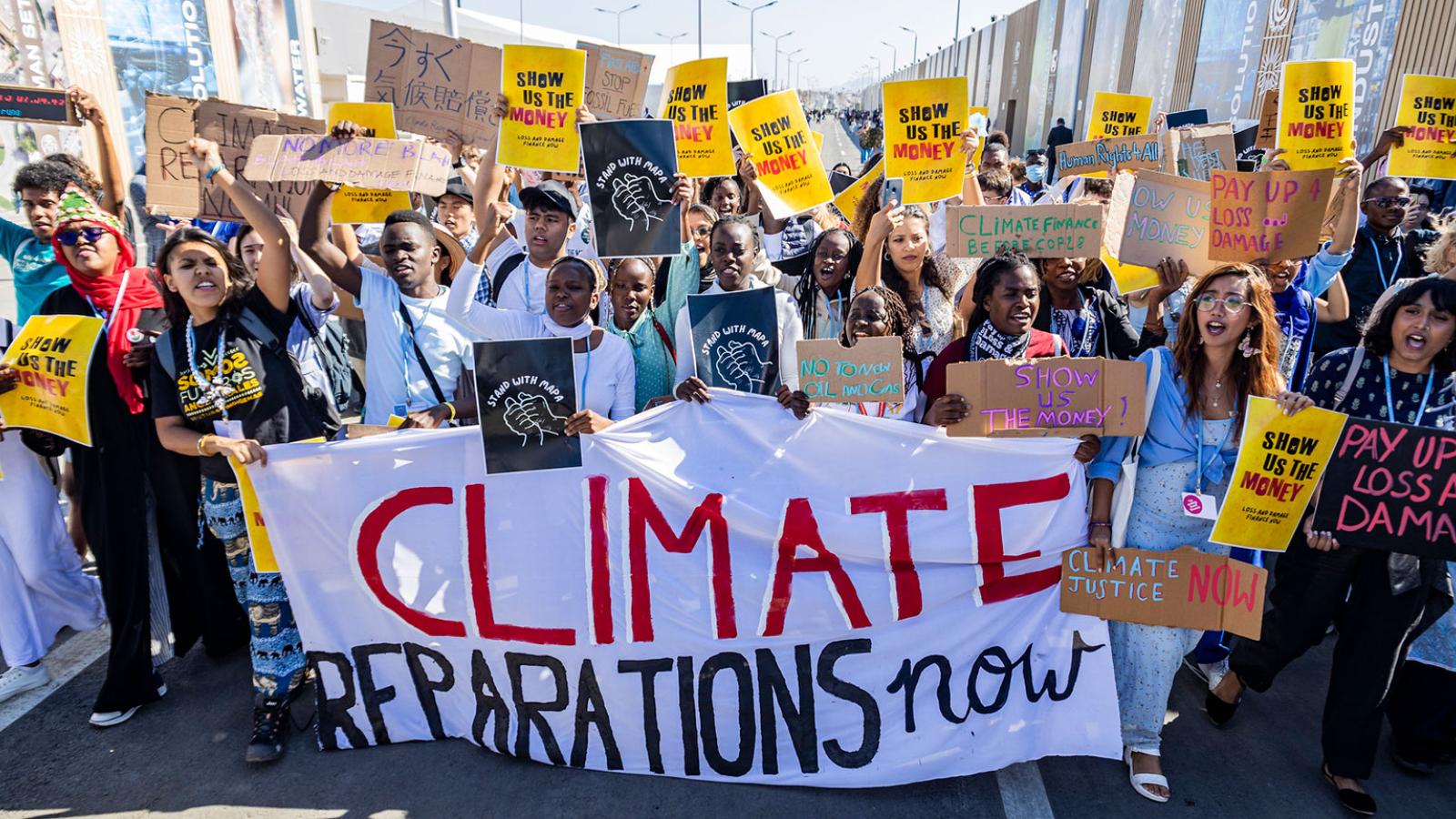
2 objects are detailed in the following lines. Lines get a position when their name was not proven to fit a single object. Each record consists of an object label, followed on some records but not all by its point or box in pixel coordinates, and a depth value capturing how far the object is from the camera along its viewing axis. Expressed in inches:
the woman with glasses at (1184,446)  119.8
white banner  125.1
